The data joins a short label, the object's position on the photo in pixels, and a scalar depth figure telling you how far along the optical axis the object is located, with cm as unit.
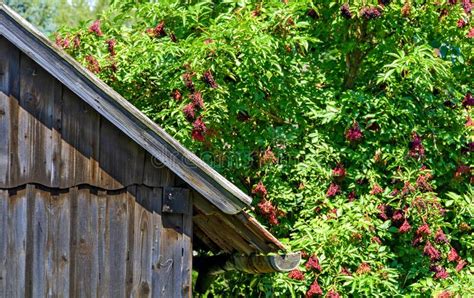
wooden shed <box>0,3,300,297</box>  587
